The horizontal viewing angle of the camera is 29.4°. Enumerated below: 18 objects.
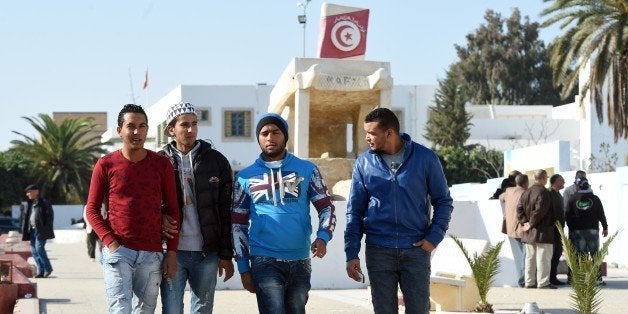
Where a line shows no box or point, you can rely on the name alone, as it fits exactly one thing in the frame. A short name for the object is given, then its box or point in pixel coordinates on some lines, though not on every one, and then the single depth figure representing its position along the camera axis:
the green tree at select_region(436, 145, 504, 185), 61.81
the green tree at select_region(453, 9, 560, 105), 79.12
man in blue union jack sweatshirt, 7.04
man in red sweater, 7.02
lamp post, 51.06
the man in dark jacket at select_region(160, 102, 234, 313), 7.40
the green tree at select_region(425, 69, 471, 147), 66.19
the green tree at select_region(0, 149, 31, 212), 72.81
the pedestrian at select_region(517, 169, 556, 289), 16.44
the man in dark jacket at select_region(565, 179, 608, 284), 17.16
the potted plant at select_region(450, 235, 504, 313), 11.91
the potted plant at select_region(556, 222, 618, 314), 9.38
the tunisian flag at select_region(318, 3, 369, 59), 22.16
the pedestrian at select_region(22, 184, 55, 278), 20.31
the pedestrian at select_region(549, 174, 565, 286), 16.66
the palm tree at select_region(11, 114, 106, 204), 66.62
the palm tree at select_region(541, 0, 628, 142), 30.92
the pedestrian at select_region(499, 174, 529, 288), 16.97
